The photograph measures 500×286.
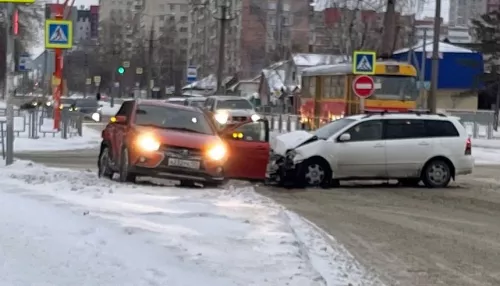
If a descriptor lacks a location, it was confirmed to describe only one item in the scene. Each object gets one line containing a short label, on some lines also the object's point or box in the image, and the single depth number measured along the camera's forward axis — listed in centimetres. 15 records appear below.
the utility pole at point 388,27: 4353
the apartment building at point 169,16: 14162
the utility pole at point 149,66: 6919
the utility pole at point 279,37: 6516
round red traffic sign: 2567
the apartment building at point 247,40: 10994
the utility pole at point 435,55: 3272
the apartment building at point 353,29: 5722
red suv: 1644
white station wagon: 1962
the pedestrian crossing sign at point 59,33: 2723
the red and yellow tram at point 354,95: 3356
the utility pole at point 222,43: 5036
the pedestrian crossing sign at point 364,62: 2688
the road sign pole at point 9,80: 1748
